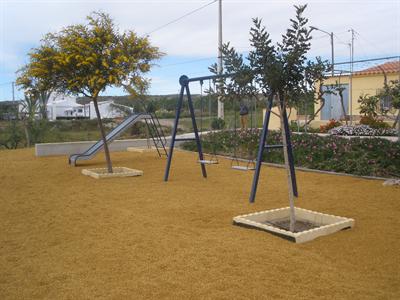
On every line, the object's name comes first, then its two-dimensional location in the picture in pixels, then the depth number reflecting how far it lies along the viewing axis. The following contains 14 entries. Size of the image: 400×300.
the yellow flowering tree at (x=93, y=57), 8.73
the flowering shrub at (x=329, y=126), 18.28
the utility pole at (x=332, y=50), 24.27
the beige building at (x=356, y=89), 19.97
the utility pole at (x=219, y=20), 23.05
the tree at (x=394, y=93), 10.90
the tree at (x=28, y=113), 18.53
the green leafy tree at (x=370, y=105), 15.70
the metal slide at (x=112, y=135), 11.43
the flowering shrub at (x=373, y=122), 16.80
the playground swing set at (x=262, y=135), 5.95
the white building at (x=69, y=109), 40.27
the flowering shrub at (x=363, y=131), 15.23
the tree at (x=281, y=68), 4.68
